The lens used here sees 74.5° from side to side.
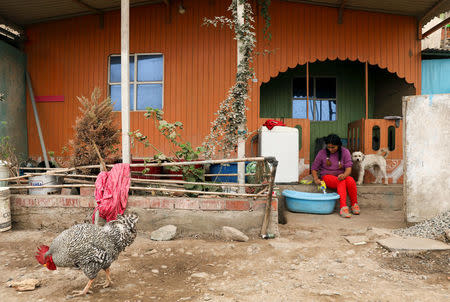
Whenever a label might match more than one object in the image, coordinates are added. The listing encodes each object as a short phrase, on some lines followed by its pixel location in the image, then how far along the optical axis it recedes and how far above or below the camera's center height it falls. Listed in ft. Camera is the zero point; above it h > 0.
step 17.99 -2.63
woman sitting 16.58 -0.96
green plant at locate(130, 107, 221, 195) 13.69 -0.09
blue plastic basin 16.10 -2.65
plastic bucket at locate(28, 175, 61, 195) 14.34 -1.32
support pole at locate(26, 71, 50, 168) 23.08 +2.94
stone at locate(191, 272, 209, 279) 9.29 -3.82
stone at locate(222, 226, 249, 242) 12.23 -3.33
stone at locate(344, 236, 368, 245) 11.91 -3.52
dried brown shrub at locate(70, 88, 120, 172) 13.57 +0.99
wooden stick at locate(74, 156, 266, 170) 11.95 -0.26
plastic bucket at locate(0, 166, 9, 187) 14.61 -0.90
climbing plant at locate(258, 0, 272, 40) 16.62 +8.18
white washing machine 18.38 +0.58
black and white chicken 8.00 -2.59
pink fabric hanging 12.51 -1.57
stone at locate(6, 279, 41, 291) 8.51 -3.77
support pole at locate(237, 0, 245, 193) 13.76 +0.69
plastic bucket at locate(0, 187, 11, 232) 13.03 -2.43
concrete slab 10.64 -3.38
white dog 18.54 -0.45
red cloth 18.41 +1.94
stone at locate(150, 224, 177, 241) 12.37 -3.30
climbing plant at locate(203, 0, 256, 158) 13.74 +2.71
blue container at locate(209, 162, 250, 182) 15.86 -0.84
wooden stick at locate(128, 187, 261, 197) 12.36 -1.56
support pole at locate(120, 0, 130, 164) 14.28 +3.32
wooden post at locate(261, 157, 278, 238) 11.37 -1.95
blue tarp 22.33 +5.95
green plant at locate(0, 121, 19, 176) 15.11 -0.22
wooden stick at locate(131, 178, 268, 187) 12.31 -1.20
